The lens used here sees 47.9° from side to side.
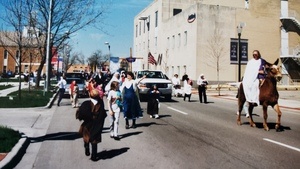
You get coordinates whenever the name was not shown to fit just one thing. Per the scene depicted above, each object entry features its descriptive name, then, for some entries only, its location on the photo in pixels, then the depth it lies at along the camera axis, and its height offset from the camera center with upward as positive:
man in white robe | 10.50 +0.08
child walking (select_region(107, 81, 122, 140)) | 9.00 -0.67
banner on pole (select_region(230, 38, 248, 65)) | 43.88 +4.13
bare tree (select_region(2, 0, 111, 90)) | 26.88 +4.86
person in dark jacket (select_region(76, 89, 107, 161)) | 6.71 -0.77
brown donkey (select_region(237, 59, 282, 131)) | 10.13 -0.23
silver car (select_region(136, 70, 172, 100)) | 20.43 -0.06
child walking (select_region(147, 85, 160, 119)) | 13.41 -0.87
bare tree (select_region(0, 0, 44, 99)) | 19.78 +3.28
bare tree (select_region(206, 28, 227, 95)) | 42.56 +4.17
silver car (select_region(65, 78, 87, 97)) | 24.49 -0.38
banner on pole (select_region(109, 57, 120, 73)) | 38.50 +2.19
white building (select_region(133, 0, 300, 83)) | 42.66 +6.16
